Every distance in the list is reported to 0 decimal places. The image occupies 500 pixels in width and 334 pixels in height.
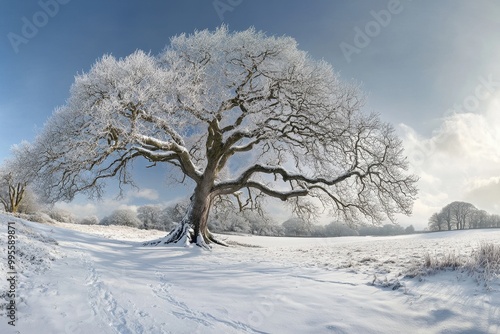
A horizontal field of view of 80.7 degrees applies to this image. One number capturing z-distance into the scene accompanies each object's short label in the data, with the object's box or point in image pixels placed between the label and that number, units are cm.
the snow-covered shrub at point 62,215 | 5949
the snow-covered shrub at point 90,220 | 8178
